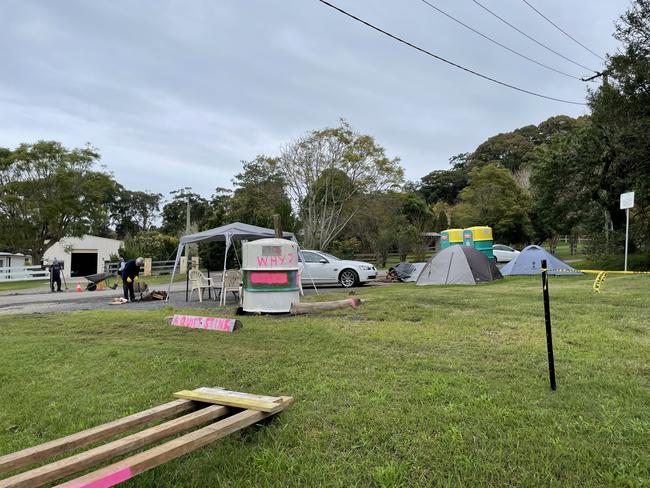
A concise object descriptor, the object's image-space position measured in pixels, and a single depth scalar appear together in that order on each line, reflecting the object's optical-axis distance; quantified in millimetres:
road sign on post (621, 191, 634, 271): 13820
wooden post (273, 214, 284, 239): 11430
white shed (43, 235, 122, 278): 40225
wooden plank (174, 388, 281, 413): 3156
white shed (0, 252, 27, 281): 28062
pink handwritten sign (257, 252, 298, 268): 8938
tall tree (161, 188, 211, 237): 60631
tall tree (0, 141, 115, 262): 30750
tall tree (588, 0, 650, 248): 15680
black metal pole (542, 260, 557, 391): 3645
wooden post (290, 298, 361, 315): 7973
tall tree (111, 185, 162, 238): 69988
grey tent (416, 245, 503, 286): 14055
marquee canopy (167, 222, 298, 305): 12047
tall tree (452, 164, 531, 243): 35469
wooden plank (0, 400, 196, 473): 2436
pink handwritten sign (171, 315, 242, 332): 6648
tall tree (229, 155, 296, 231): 27328
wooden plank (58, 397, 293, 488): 2148
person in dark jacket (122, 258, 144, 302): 13531
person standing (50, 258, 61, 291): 19625
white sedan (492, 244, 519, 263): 29047
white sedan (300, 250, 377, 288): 16016
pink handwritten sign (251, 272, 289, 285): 8852
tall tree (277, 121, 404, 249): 25844
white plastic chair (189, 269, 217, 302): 13197
